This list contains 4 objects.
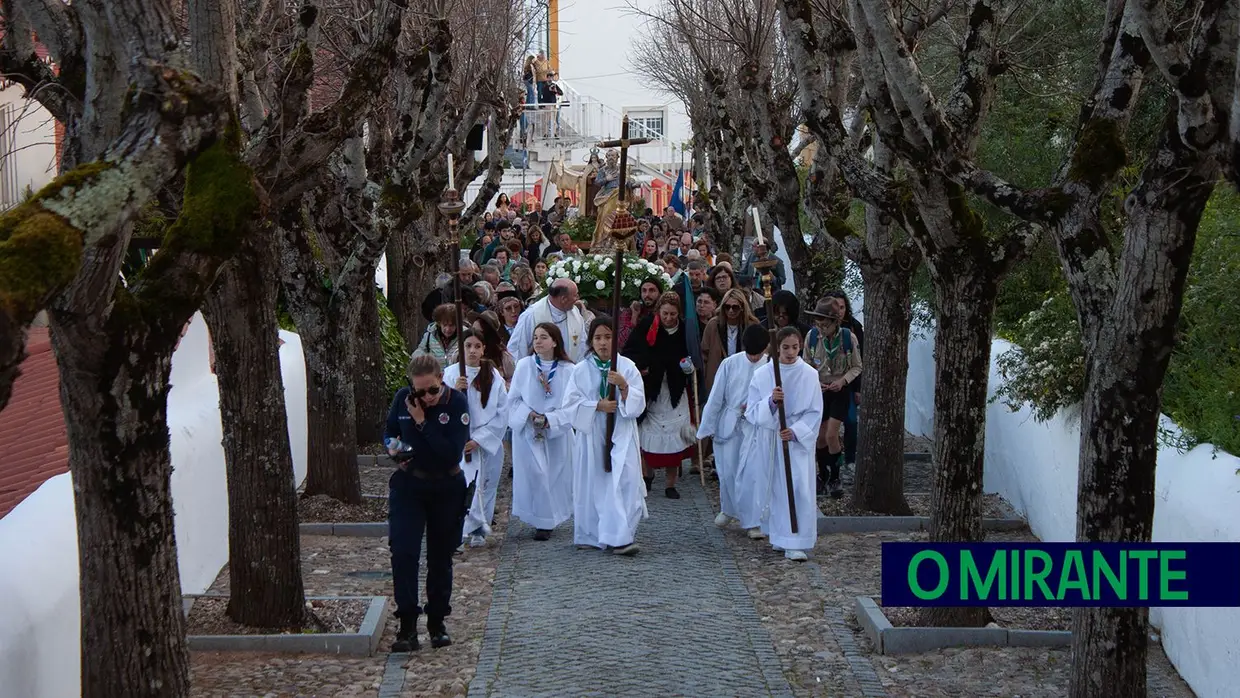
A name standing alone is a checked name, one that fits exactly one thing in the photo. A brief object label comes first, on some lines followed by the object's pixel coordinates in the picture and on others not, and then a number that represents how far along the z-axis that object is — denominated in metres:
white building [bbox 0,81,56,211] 18.00
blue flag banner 38.41
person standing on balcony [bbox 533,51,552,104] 47.15
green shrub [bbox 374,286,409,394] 18.12
